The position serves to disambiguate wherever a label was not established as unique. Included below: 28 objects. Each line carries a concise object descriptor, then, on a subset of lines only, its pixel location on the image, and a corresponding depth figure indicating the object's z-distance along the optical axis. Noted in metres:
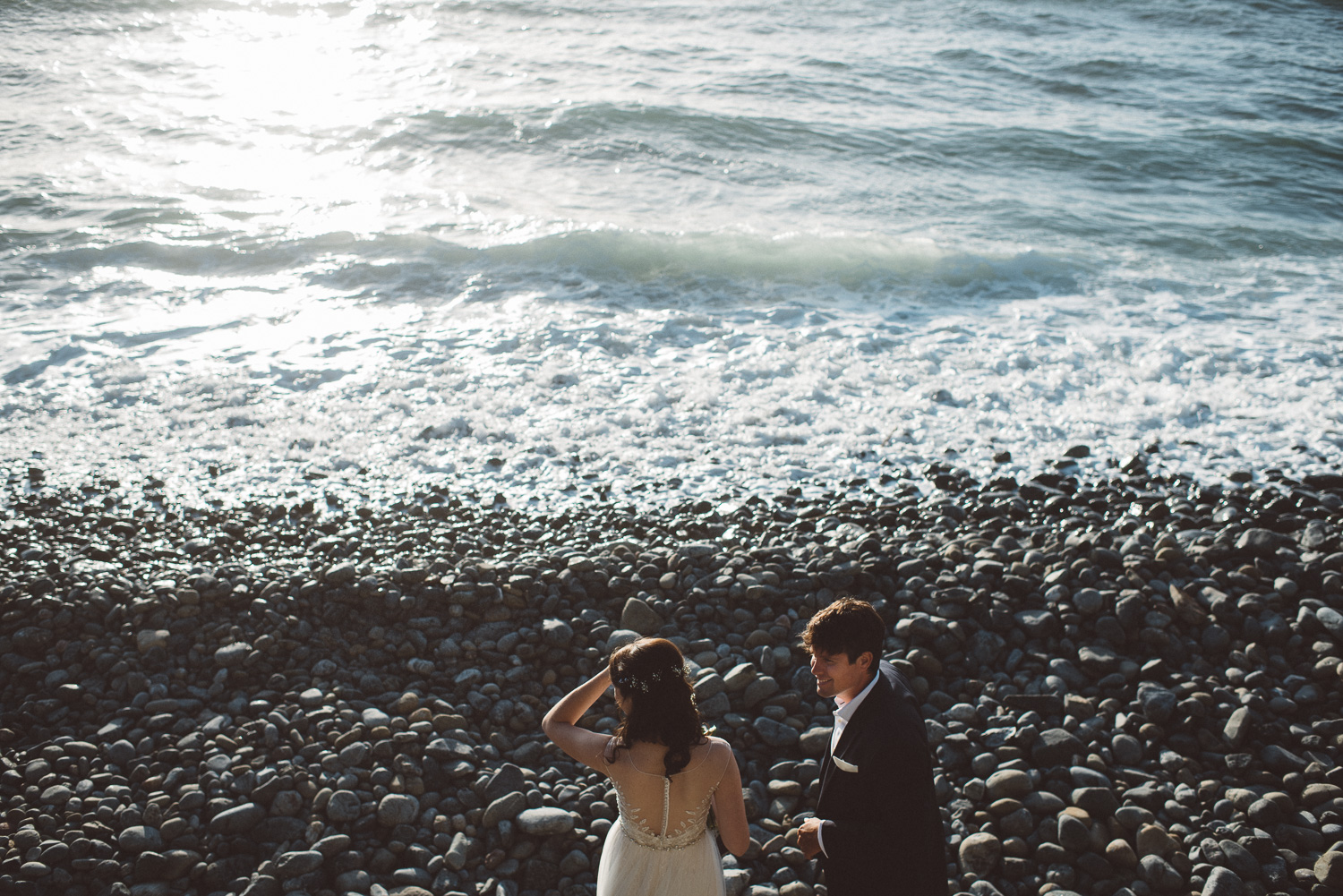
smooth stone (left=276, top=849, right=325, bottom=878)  4.38
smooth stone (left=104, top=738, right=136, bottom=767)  5.01
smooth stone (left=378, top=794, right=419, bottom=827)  4.68
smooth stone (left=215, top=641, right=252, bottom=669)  5.72
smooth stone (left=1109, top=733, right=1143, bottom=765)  5.03
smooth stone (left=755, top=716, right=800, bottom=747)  5.18
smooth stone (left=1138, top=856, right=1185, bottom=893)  4.30
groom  3.48
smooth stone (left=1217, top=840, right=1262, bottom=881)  4.33
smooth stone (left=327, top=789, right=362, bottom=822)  4.68
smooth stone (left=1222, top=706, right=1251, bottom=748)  5.04
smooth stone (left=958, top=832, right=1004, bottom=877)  4.45
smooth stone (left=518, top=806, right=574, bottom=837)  4.60
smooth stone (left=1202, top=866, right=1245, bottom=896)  4.22
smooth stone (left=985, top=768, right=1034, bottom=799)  4.78
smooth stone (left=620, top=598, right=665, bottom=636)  6.11
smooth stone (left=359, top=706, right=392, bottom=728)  5.26
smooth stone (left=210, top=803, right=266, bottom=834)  4.59
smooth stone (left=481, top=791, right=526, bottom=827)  4.69
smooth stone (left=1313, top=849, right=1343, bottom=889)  4.21
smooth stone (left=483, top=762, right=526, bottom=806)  4.86
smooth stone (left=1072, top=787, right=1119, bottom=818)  4.68
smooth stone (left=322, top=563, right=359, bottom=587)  6.42
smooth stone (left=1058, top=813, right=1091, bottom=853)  4.51
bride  3.24
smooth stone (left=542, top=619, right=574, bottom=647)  5.93
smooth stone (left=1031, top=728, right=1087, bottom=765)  5.00
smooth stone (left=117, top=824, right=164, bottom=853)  4.47
